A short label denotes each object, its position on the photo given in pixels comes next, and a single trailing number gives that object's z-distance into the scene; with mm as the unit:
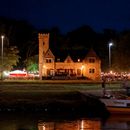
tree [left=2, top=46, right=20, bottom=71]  108931
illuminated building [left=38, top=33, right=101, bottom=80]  114825
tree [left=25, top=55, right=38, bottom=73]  126438
